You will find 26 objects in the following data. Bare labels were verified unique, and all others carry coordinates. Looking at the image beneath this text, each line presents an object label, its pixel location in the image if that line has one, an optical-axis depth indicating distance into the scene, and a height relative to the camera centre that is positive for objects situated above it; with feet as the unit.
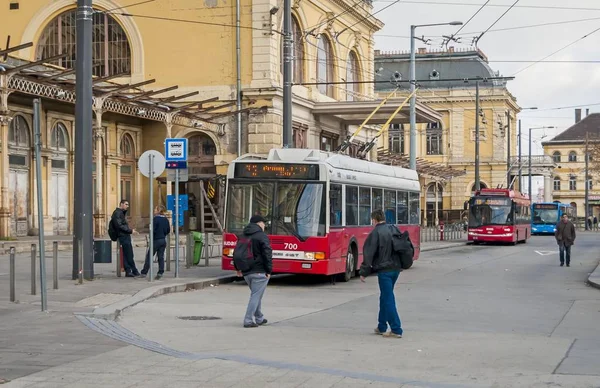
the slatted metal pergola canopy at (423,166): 191.01 +6.74
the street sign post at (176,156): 67.77 +2.89
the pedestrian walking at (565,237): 97.76 -4.12
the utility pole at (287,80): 88.89 +10.55
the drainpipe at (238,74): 130.52 +16.53
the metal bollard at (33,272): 53.21 -3.98
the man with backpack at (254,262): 44.21 -2.90
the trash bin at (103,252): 64.75 -3.53
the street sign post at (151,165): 64.80 +2.18
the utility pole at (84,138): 62.95 +3.89
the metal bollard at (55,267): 57.06 -3.99
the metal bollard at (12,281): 50.57 -4.22
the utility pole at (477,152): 173.88 +7.82
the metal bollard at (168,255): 70.50 -4.25
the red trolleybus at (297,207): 67.36 -0.66
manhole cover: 47.24 -5.81
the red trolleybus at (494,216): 162.30 -3.32
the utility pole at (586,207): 265.30 -3.61
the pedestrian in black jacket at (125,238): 66.85 -2.71
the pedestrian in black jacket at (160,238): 68.02 -2.78
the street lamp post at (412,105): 133.90 +12.77
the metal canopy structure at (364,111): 141.90 +12.83
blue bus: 230.68 -4.79
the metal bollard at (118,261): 68.08 -4.37
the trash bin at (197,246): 82.29 -4.03
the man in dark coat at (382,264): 41.45 -2.87
